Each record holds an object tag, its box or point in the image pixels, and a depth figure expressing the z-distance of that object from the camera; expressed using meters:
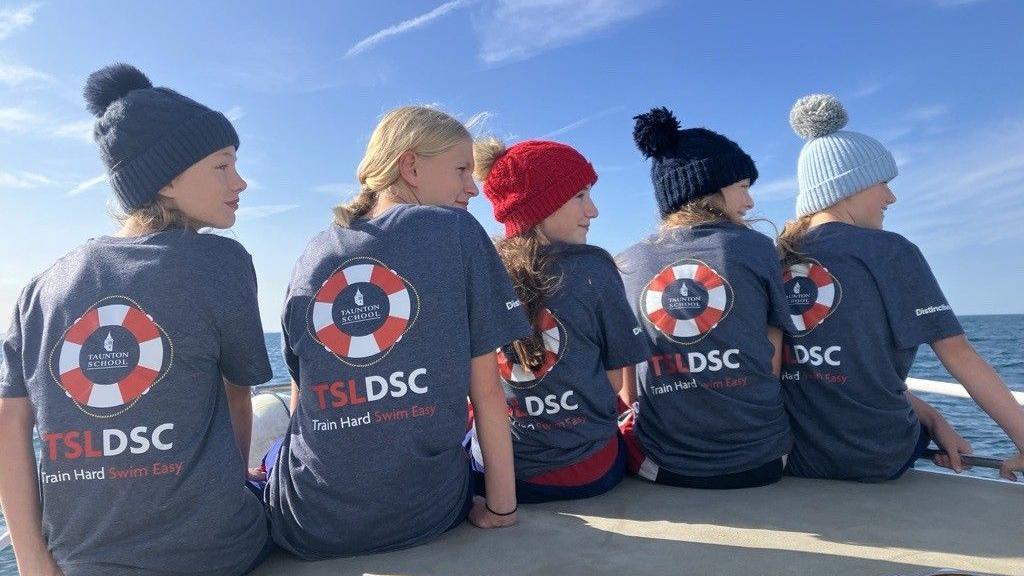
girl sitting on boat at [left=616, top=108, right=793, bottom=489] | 2.11
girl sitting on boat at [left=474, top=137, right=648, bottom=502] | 2.04
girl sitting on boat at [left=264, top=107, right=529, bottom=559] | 1.62
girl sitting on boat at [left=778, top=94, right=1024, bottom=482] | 2.09
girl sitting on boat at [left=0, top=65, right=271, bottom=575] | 1.50
